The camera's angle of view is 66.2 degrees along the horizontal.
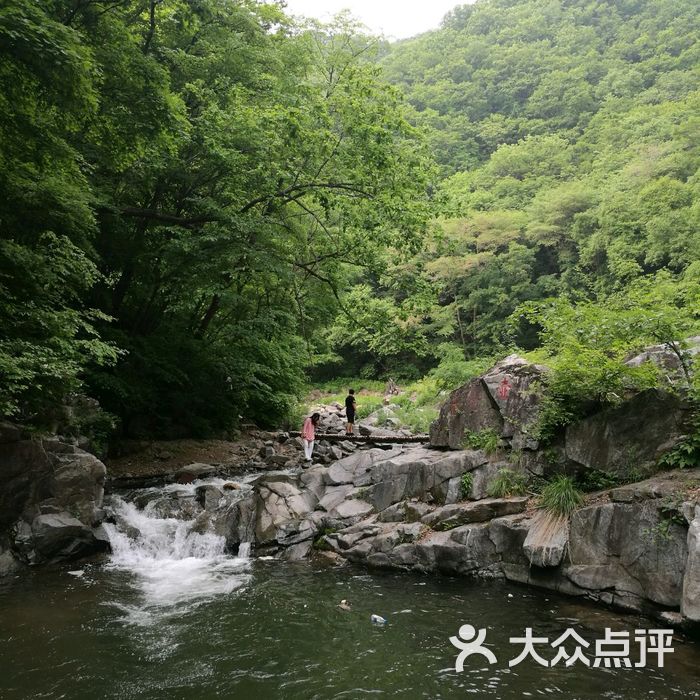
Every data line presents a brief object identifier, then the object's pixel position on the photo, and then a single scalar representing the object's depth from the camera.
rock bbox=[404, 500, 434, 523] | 9.46
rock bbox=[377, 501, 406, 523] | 9.70
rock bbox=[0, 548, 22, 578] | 8.13
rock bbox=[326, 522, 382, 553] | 9.41
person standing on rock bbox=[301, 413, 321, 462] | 14.59
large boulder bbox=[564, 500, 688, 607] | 6.38
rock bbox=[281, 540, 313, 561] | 9.48
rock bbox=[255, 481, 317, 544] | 10.14
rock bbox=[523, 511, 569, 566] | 7.38
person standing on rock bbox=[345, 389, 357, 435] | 17.47
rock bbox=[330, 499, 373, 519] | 10.26
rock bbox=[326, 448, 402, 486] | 11.36
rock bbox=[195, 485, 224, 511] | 10.96
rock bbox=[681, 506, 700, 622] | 5.86
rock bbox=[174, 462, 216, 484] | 13.10
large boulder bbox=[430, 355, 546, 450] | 9.41
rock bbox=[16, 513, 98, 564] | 8.69
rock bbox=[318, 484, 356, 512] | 10.80
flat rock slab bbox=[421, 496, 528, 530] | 8.55
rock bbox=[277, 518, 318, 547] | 9.87
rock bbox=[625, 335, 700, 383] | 7.73
